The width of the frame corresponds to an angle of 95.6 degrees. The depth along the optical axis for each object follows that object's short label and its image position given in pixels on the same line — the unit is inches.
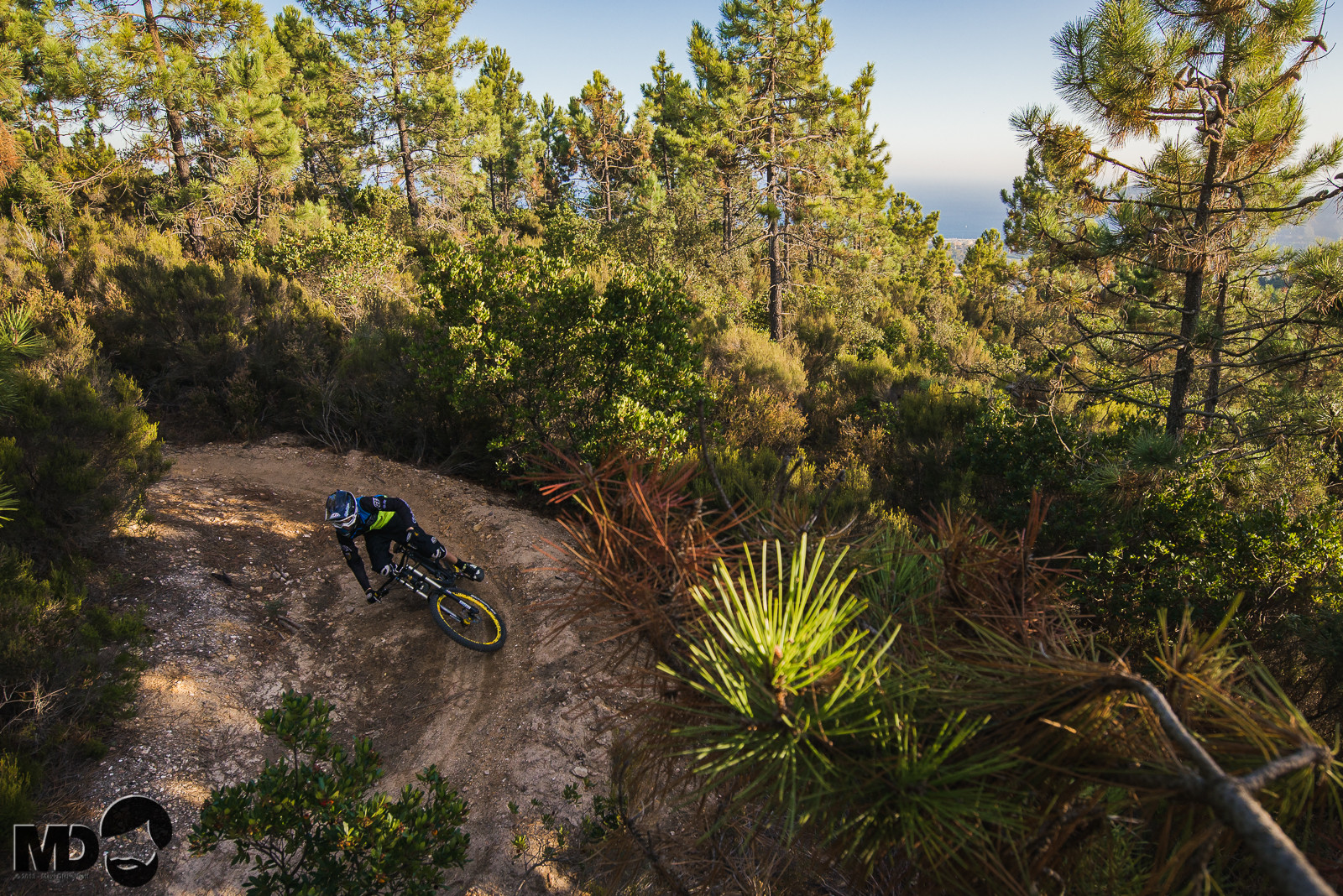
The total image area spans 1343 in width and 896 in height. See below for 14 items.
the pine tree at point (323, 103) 818.2
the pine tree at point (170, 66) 537.6
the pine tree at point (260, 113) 602.5
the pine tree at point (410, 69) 792.3
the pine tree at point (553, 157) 1471.9
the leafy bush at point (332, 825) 99.0
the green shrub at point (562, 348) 322.3
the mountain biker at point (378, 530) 225.3
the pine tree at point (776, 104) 658.8
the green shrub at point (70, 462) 226.2
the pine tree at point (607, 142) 1298.0
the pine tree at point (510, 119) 1370.6
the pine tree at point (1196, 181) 262.7
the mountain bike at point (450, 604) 255.0
